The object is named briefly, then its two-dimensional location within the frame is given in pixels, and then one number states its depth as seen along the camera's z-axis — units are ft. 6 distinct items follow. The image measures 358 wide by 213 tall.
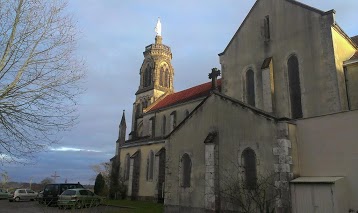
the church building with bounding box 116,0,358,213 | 42.70
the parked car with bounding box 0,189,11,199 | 126.52
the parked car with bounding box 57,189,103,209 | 73.72
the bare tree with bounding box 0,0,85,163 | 29.43
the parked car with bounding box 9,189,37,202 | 110.83
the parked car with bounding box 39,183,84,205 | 90.29
